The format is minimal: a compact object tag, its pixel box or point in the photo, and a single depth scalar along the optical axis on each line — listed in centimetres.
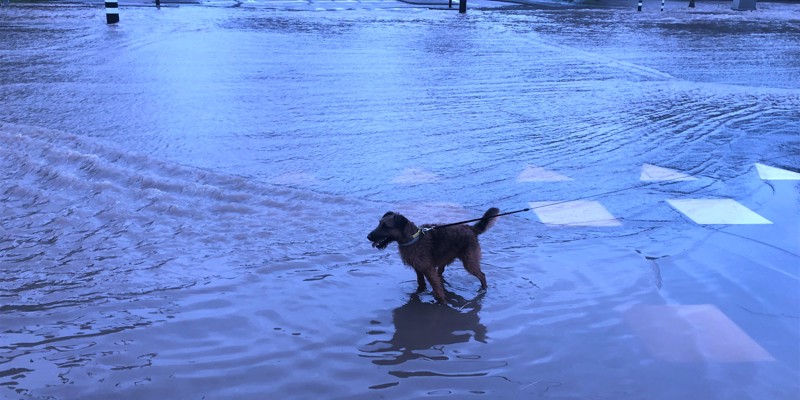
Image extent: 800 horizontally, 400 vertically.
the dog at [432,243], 494
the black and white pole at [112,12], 1914
